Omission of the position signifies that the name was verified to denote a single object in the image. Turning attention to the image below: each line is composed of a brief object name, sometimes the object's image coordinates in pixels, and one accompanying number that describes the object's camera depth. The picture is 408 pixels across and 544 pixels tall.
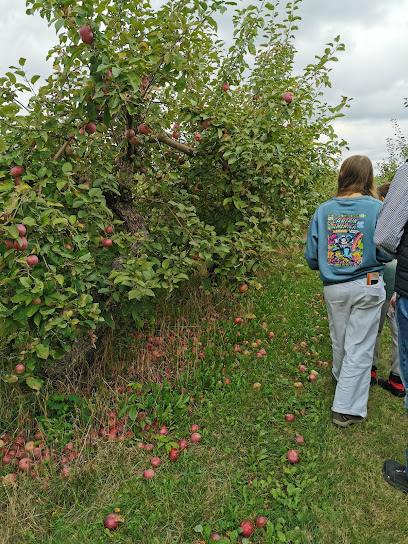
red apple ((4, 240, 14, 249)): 2.06
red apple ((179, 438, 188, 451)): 2.54
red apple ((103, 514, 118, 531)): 2.00
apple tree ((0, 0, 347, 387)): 2.23
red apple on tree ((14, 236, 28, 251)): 2.05
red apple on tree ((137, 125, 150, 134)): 2.78
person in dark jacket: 2.07
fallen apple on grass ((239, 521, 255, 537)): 1.97
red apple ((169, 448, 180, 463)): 2.45
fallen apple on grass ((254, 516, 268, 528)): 2.02
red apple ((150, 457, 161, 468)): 2.41
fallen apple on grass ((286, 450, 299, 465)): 2.48
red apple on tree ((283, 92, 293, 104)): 2.94
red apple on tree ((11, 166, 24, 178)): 2.37
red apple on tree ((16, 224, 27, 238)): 2.03
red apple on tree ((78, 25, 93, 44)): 2.16
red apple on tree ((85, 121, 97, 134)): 2.52
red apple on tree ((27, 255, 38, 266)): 2.10
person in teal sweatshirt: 2.76
